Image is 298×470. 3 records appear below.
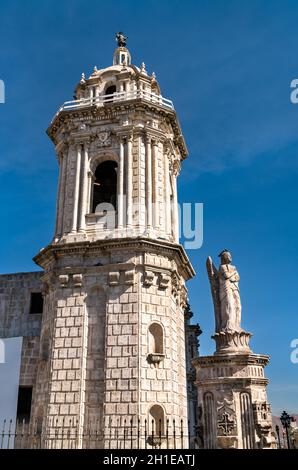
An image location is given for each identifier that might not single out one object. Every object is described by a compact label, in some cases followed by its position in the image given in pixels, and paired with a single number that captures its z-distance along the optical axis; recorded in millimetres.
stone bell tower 18953
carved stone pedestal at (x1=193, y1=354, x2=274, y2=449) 15508
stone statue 18031
